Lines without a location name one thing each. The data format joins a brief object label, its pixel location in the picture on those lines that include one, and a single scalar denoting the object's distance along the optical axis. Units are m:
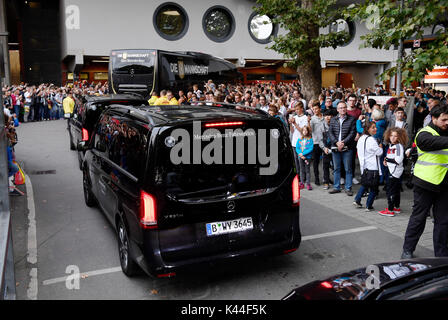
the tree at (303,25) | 12.33
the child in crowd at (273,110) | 9.85
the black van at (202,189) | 4.14
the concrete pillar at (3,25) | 27.93
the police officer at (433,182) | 4.93
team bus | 19.81
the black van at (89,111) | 10.38
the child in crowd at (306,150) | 9.13
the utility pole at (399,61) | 7.33
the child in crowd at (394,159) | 7.16
